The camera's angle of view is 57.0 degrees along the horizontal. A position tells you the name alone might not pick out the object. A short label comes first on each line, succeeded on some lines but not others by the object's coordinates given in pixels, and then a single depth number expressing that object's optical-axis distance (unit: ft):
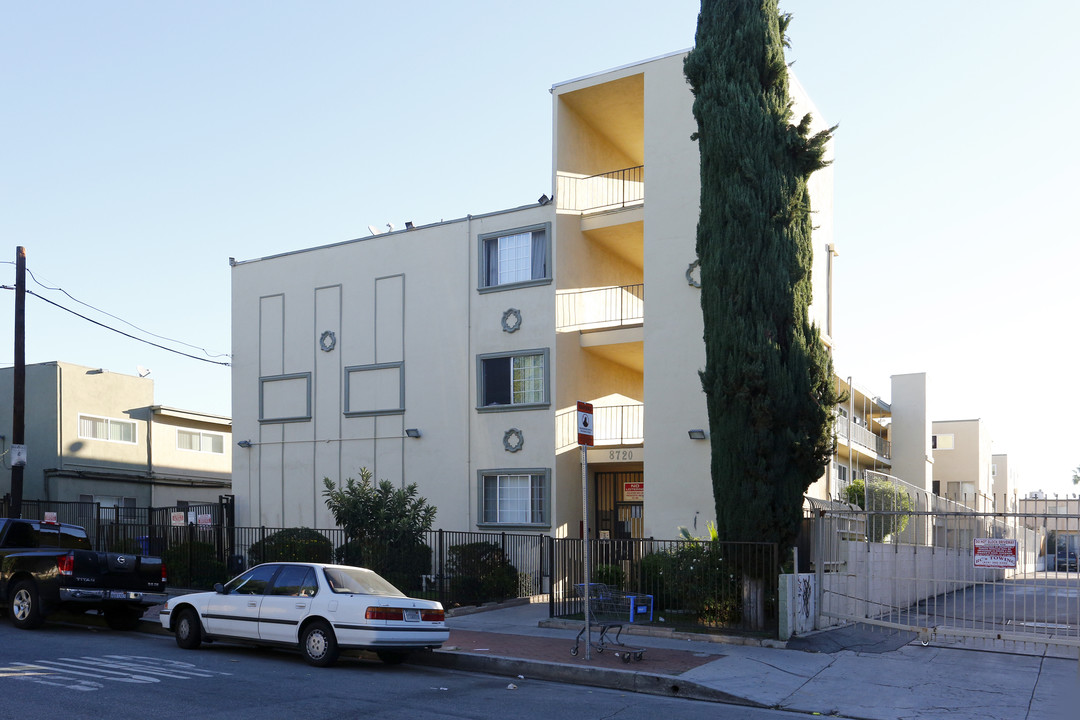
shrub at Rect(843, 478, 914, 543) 60.39
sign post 42.70
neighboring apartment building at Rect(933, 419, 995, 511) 170.60
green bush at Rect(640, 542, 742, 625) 51.78
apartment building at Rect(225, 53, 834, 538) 74.02
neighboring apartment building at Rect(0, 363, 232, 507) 115.44
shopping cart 46.55
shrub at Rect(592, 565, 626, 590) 60.13
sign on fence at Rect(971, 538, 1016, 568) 45.55
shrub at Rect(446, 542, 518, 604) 66.49
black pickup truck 49.49
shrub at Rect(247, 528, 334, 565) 75.10
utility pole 76.59
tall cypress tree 50.06
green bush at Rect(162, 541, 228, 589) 76.54
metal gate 45.93
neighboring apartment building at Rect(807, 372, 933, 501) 136.87
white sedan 40.42
